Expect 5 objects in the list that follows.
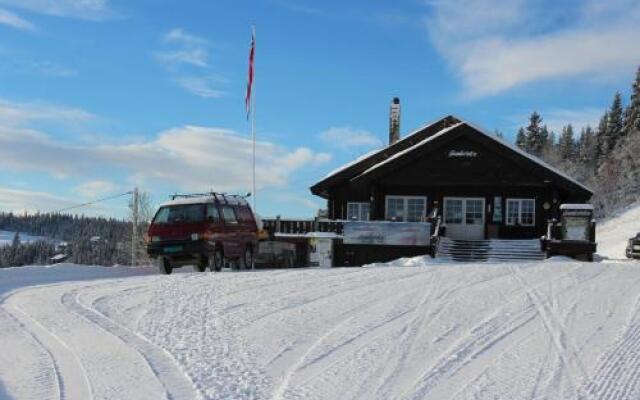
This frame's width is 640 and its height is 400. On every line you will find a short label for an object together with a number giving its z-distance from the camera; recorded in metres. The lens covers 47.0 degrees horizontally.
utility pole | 42.12
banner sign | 25.98
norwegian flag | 30.16
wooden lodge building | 30.14
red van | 17.86
